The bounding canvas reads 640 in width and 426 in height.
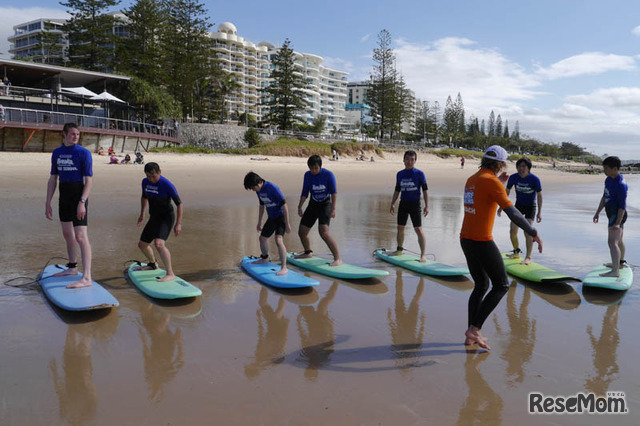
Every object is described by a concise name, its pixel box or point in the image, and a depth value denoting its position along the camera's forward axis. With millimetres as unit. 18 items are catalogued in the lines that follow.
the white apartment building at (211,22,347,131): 81438
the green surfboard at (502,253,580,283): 5867
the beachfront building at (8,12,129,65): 83125
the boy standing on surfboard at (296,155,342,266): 6664
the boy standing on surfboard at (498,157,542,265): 7042
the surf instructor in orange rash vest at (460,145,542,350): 3746
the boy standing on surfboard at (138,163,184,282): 5543
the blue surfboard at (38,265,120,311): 4426
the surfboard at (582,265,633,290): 5621
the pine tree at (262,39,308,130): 47938
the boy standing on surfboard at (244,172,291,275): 6031
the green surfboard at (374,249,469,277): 6252
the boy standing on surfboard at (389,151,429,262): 7242
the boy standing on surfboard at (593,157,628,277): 5895
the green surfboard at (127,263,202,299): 4965
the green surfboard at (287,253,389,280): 6020
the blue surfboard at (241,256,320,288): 5519
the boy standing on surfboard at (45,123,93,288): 5152
